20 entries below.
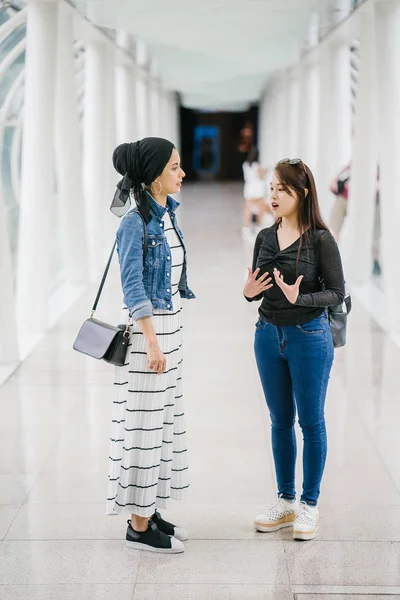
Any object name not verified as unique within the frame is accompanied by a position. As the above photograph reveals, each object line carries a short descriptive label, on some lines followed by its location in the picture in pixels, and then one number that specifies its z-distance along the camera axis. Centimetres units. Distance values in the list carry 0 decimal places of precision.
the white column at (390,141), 961
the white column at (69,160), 1152
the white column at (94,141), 1464
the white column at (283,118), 2538
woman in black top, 452
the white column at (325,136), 1571
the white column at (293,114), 2233
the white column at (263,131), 3689
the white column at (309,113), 2003
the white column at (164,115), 3126
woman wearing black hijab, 429
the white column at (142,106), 2430
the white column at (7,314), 830
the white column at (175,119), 3842
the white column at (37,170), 996
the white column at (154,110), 2598
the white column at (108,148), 1492
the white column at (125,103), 1898
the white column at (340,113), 1589
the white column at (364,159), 1169
